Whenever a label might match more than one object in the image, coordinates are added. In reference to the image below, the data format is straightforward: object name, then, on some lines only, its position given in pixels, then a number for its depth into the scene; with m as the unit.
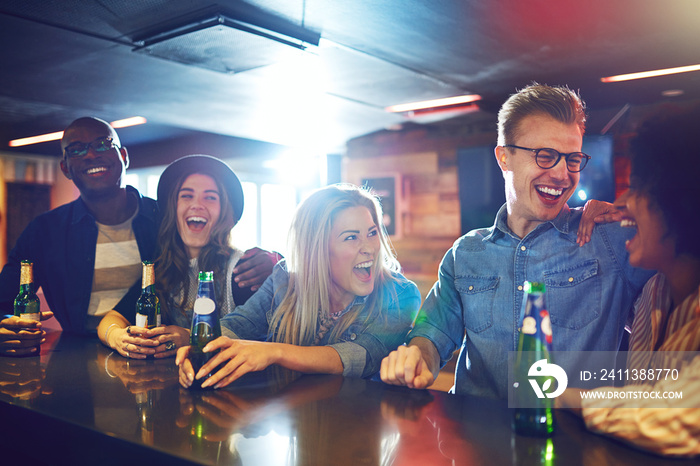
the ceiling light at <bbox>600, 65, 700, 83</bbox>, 4.20
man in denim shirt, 1.49
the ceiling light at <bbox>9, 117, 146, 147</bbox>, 6.16
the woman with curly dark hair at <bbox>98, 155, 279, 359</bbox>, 2.05
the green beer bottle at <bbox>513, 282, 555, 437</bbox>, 0.90
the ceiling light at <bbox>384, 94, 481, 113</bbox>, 5.22
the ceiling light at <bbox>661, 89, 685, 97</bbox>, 4.78
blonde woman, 1.63
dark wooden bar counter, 0.84
